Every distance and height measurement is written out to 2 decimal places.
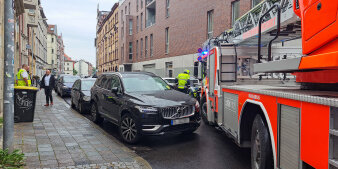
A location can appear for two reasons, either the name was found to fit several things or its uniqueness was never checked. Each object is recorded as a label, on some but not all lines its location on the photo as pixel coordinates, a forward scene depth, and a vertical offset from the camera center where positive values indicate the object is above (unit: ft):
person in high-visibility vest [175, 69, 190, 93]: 39.88 -0.25
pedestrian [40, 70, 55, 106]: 40.45 -0.50
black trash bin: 25.57 -2.15
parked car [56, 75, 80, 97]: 57.67 -1.12
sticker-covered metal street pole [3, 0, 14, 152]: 13.87 +0.12
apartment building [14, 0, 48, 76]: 62.75 +14.15
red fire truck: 7.60 -0.82
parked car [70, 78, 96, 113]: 33.69 -1.84
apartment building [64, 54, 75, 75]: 474.08 +23.34
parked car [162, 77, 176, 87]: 49.25 +0.02
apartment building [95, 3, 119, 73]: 156.15 +24.40
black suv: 19.12 -1.93
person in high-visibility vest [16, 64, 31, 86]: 30.35 +0.15
